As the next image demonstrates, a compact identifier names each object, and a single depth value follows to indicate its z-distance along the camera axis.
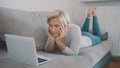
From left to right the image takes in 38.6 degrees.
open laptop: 1.01
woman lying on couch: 1.39
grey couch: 1.14
